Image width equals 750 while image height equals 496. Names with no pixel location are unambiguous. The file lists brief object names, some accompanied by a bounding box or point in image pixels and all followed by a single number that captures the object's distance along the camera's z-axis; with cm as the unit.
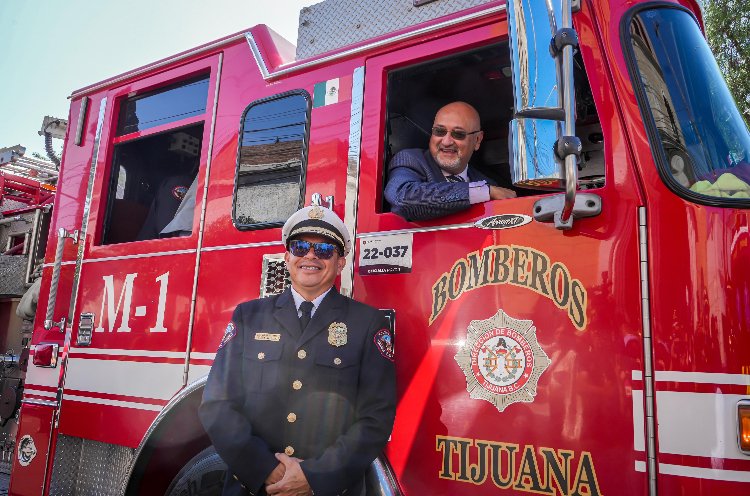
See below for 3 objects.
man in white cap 191
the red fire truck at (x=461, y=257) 166
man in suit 211
